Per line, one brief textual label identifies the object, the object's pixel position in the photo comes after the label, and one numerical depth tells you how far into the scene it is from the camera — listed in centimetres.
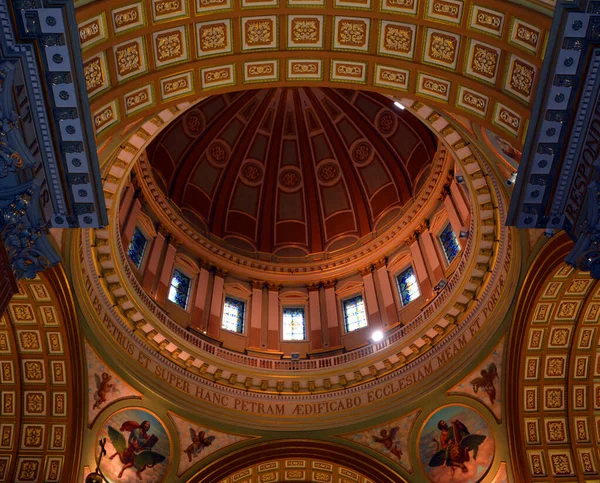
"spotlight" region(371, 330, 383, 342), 2496
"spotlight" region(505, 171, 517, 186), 1914
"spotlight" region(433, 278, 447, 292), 2338
